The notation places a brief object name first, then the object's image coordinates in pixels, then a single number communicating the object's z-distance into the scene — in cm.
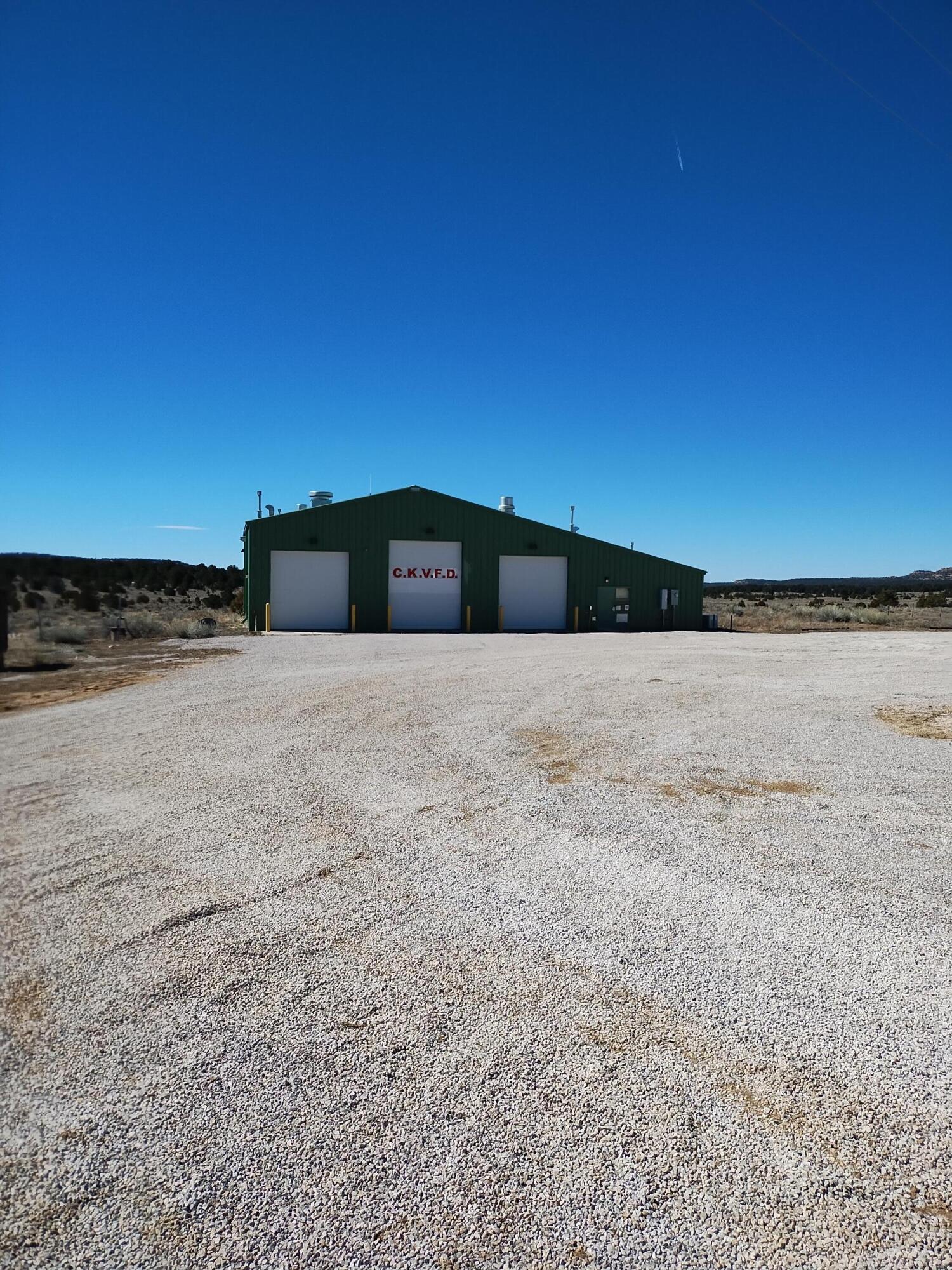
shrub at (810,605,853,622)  3806
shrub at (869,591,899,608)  5138
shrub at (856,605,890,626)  3684
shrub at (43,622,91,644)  1731
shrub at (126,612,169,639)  2119
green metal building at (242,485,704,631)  2861
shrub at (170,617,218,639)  2241
